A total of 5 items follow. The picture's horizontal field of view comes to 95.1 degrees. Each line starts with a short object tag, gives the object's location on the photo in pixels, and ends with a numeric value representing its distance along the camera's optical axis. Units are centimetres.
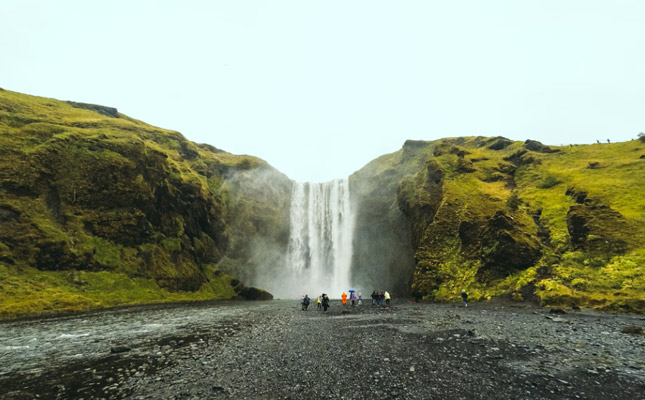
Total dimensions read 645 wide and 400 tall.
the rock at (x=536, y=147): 6799
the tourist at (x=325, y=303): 3403
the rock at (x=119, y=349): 1555
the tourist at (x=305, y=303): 3644
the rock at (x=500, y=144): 7806
